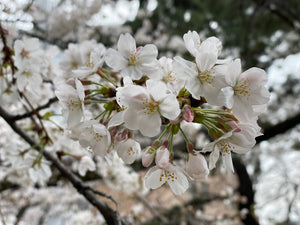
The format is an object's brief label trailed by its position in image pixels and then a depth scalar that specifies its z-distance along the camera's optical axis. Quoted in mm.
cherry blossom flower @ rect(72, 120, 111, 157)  167
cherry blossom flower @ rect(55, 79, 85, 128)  174
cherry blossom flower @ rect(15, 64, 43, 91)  254
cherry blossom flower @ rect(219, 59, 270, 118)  148
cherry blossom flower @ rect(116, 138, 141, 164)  169
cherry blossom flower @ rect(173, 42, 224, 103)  147
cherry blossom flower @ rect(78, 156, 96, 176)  293
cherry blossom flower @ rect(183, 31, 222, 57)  151
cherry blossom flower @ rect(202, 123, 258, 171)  147
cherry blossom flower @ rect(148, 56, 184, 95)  188
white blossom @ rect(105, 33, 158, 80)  173
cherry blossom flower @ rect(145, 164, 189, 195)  169
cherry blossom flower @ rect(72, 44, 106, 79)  181
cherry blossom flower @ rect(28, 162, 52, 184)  289
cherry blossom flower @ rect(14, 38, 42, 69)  248
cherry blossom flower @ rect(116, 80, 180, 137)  142
